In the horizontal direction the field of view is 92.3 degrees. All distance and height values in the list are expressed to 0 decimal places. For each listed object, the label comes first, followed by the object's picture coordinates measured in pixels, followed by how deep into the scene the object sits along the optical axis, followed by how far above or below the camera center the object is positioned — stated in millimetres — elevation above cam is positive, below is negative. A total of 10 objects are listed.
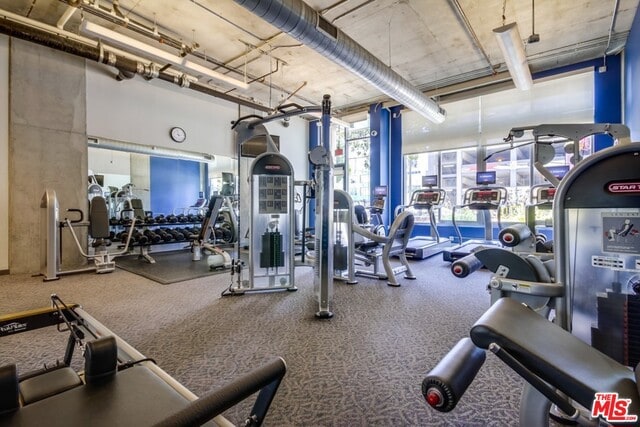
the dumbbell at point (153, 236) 6129 -512
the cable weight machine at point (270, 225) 4332 -216
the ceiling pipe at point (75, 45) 4496 +2624
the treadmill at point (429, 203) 6922 +143
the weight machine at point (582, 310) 951 -431
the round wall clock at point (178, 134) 7068 +1776
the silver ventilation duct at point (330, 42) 3471 +2300
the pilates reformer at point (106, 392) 794 -645
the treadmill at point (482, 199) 6074 +191
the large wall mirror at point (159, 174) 6320 +838
